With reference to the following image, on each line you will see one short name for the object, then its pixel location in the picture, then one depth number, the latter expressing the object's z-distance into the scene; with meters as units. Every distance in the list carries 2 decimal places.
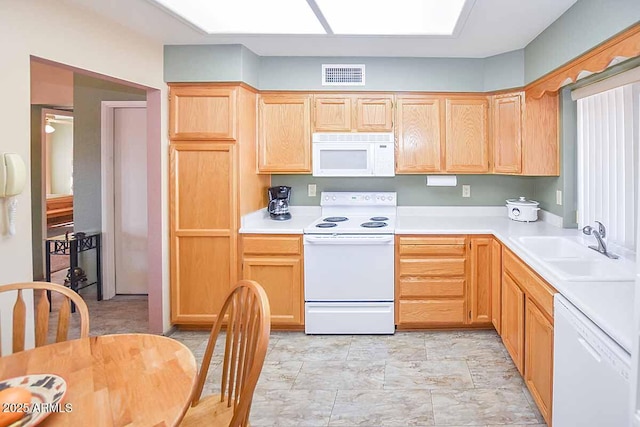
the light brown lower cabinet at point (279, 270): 3.43
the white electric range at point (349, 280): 3.38
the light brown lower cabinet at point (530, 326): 2.06
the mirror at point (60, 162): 9.46
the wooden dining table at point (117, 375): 1.11
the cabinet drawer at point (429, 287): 3.42
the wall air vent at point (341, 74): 3.67
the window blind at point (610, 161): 2.46
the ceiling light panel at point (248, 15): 2.56
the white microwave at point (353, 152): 3.71
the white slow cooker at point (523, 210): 3.62
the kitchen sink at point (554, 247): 2.61
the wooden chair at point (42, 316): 1.70
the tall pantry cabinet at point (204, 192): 3.36
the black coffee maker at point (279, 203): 3.86
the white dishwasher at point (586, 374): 1.35
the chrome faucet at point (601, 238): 2.48
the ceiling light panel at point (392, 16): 2.53
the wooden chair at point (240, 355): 1.28
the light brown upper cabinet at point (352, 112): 3.72
